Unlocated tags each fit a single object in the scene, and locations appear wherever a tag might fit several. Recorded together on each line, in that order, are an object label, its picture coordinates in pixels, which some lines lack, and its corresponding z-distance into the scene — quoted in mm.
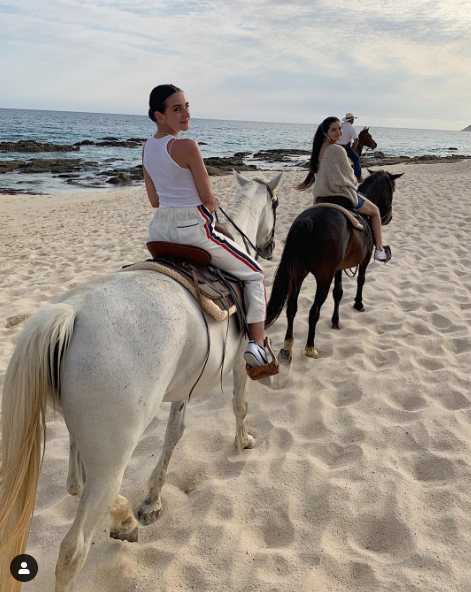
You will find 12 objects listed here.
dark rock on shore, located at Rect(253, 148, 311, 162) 36719
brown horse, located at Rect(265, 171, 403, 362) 4445
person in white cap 7250
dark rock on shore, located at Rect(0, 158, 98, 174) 24516
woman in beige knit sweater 4660
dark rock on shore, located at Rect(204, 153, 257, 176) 23859
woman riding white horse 2383
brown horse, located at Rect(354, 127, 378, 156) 8219
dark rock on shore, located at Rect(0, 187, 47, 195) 17945
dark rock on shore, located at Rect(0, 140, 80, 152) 33991
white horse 1813
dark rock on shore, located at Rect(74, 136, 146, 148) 43641
